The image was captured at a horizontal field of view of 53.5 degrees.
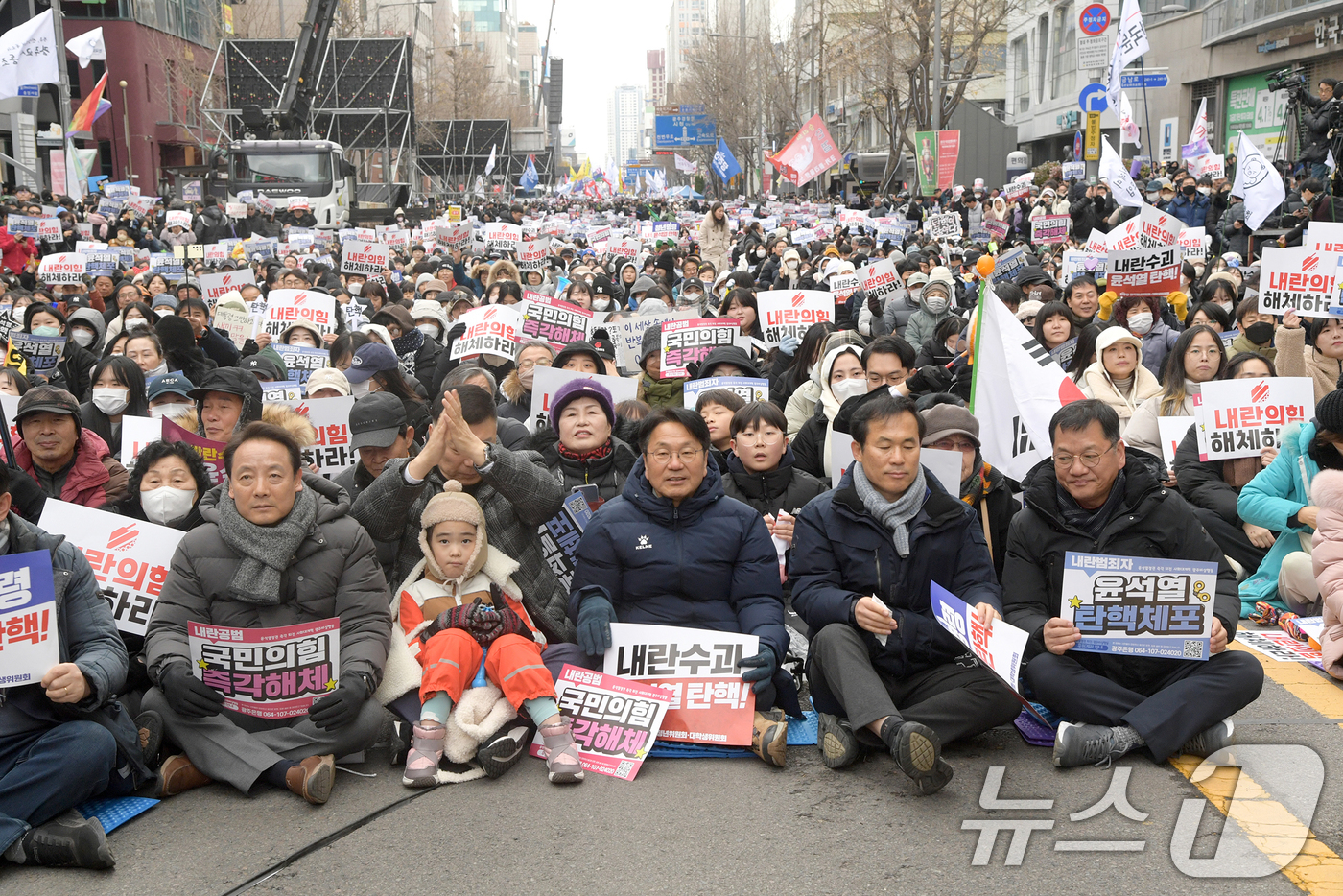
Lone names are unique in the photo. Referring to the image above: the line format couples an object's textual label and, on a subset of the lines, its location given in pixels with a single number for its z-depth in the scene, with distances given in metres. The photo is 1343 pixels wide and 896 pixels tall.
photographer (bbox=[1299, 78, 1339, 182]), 16.11
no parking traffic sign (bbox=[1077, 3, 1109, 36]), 27.98
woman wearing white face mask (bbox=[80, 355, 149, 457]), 7.50
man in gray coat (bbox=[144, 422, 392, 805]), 4.71
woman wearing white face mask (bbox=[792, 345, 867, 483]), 7.38
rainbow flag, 28.22
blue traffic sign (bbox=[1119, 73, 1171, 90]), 25.20
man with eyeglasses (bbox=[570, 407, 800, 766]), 5.21
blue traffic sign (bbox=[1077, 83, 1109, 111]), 26.53
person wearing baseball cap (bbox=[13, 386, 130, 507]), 5.95
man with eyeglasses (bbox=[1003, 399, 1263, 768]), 4.71
